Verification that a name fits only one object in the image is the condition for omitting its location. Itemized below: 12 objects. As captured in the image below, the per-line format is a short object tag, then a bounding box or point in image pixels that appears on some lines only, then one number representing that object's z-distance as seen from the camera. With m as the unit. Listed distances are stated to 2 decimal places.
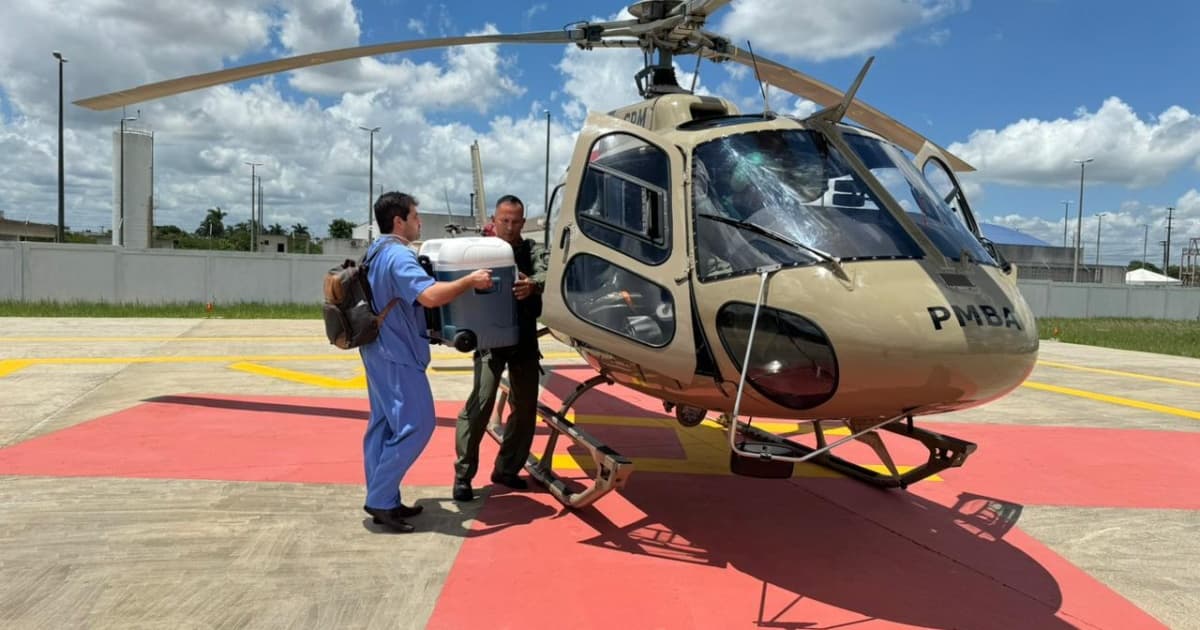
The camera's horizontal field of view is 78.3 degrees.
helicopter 3.23
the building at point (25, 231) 76.88
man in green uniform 4.89
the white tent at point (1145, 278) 67.94
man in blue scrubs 4.21
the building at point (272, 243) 79.64
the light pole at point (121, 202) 35.62
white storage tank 35.75
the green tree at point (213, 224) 107.25
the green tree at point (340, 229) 98.84
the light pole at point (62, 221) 30.40
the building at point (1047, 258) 56.59
